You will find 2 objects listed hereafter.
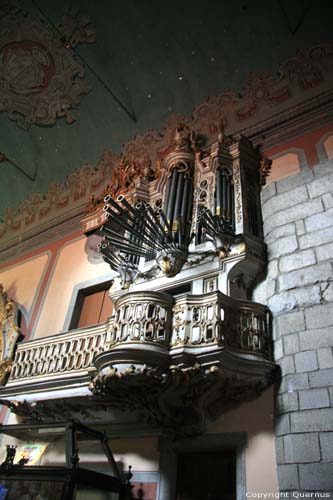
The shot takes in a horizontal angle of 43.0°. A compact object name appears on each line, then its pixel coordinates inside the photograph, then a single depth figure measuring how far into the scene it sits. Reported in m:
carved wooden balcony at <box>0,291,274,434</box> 4.58
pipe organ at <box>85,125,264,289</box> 6.01
